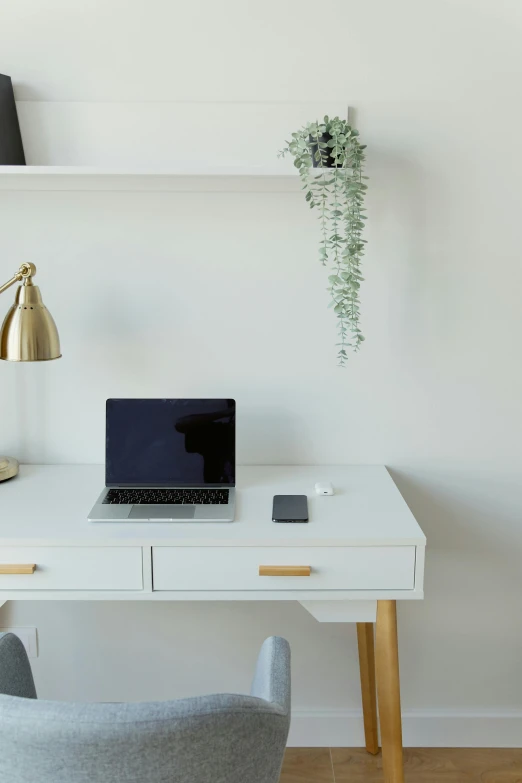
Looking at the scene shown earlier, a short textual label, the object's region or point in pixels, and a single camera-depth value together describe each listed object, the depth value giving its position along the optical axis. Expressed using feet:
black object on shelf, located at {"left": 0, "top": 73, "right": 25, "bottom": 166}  5.90
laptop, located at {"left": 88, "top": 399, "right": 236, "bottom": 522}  6.18
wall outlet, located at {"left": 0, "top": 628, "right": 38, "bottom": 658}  7.13
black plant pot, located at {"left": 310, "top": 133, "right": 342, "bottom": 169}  5.76
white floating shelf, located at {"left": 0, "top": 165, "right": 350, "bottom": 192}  5.75
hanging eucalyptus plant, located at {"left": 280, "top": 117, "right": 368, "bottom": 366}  5.71
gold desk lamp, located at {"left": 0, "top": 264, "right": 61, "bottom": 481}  5.78
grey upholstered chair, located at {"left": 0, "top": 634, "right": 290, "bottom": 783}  3.17
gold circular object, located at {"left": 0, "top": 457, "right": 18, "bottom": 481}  6.26
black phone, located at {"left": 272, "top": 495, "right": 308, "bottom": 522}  5.50
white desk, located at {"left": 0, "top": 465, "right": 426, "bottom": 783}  5.29
